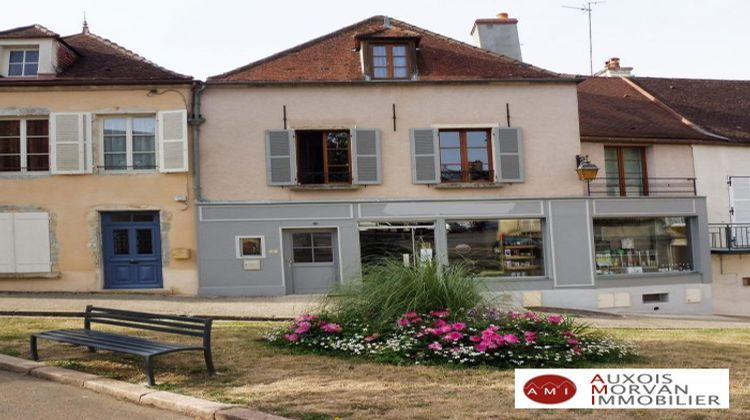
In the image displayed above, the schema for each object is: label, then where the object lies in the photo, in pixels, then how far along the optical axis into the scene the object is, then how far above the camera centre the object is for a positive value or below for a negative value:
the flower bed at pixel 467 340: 7.24 -1.12
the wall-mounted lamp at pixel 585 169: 16.36 +1.55
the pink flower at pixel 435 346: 7.32 -1.12
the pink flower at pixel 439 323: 7.80 -0.94
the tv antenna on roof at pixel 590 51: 26.41 +7.10
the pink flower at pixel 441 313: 8.01 -0.86
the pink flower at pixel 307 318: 8.80 -0.92
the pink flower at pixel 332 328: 8.24 -0.99
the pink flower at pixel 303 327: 8.42 -0.99
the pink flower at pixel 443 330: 7.61 -0.99
